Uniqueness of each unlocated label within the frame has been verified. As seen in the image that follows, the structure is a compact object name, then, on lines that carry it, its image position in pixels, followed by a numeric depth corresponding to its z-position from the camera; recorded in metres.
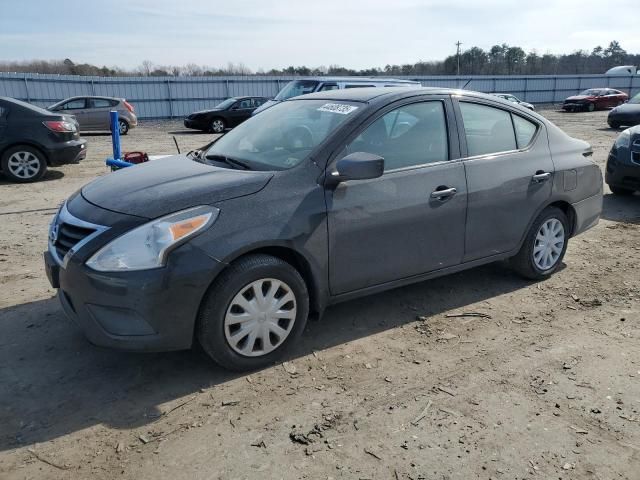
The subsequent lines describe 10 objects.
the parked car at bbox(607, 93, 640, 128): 19.59
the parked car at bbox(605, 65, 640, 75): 43.76
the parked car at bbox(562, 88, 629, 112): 31.11
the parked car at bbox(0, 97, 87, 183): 9.38
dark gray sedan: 2.99
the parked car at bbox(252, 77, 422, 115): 12.73
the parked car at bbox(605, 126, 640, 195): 7.89
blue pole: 7.48
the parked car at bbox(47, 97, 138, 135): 19.53
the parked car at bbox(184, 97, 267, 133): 20.72
